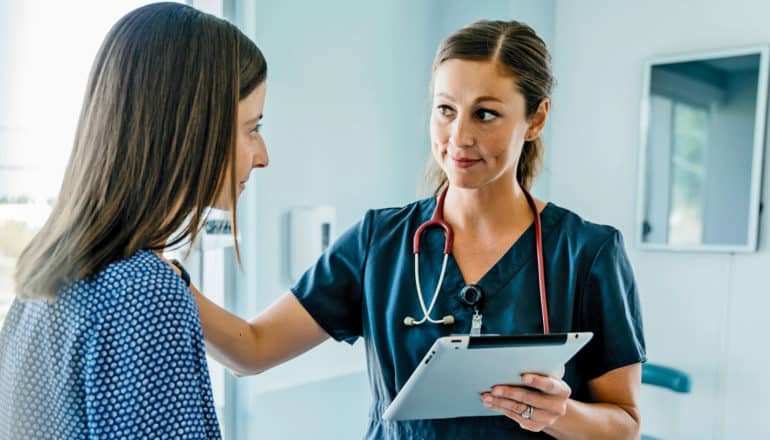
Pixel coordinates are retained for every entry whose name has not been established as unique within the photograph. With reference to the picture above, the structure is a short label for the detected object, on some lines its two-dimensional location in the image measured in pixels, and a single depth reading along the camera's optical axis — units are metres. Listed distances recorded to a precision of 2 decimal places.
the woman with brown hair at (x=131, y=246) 0.58
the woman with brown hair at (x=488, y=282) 1.01
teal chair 1.94
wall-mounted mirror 1.87
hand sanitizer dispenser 1.74
